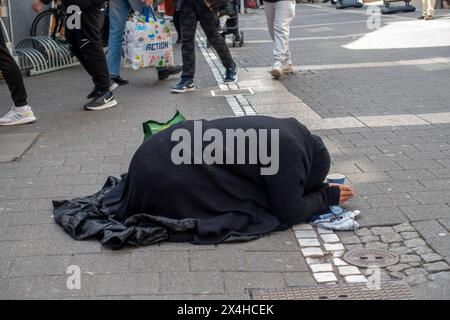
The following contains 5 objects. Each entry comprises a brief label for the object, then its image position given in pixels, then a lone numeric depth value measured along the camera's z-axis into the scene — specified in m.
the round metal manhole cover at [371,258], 3.84
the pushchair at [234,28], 13.35
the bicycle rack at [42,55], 10.79
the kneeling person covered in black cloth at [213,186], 4.13
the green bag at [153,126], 5.02
